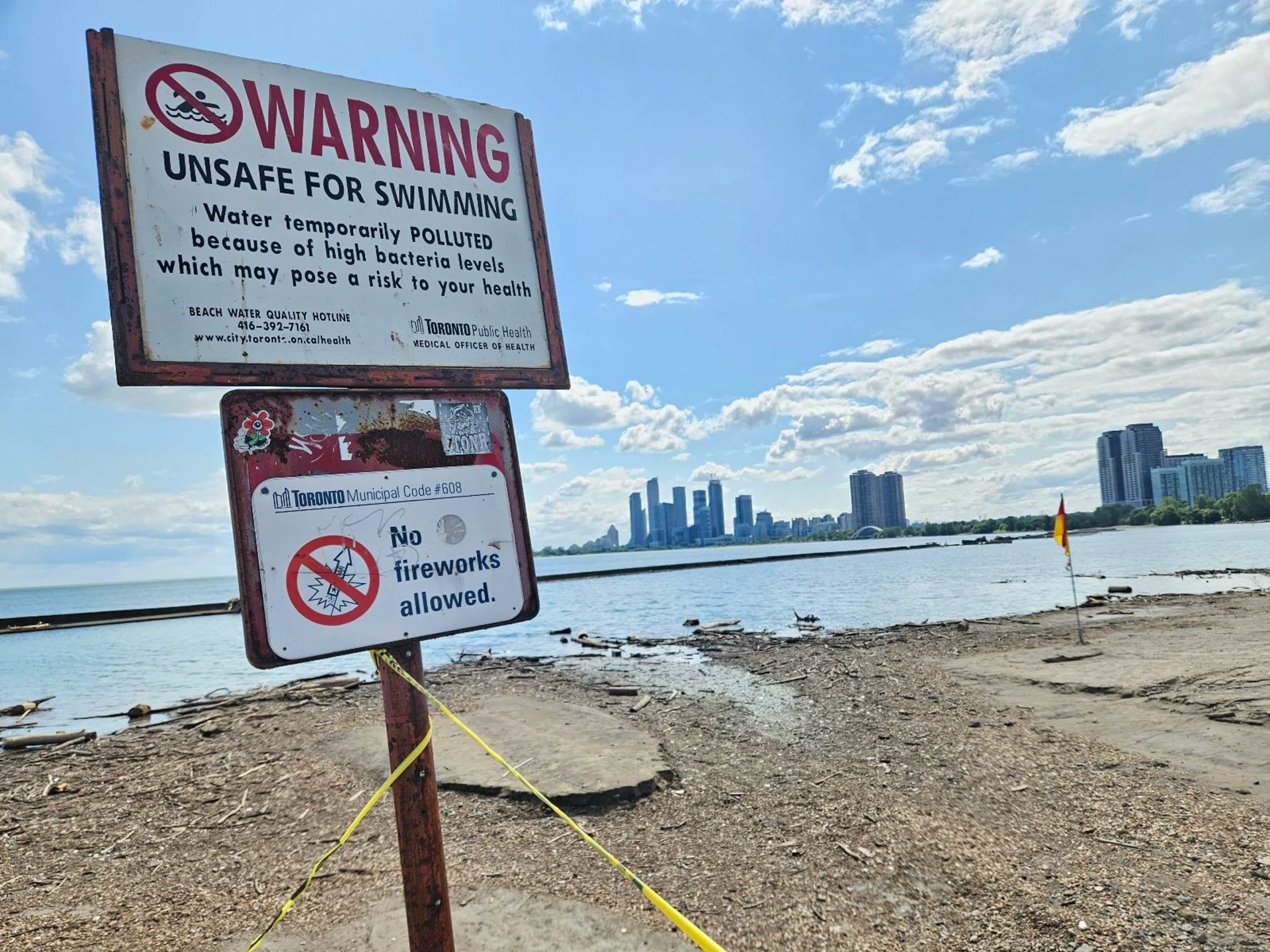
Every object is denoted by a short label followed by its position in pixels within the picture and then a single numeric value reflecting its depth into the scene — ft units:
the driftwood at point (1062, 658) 44.27
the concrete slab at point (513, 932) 13.06
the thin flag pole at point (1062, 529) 53.06
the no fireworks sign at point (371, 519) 7.29
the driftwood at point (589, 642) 73.82
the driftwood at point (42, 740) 38.09
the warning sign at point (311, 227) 7.43
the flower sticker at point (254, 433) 7.37
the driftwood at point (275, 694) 46.39
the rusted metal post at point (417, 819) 7.98
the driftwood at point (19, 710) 52.54
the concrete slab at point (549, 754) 22.17
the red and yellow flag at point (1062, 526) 53.24
